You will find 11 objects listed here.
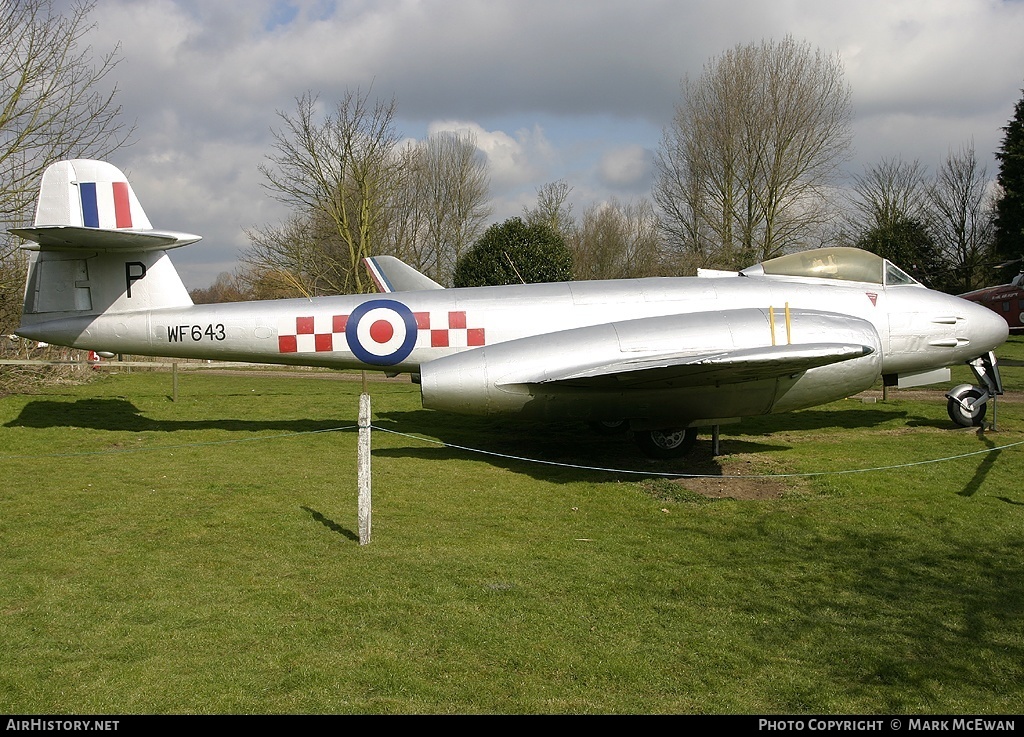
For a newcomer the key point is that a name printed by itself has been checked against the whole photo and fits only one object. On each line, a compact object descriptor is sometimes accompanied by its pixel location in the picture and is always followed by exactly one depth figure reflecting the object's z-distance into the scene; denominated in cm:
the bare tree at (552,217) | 4277
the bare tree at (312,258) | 3073
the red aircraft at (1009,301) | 2345
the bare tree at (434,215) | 3759
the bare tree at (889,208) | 4394
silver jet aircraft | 904
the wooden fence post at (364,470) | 630
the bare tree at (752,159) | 3225
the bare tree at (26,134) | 1486
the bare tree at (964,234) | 4059
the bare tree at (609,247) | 4132
